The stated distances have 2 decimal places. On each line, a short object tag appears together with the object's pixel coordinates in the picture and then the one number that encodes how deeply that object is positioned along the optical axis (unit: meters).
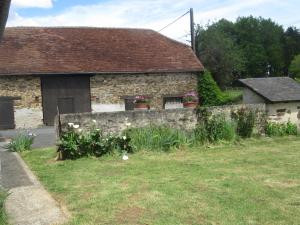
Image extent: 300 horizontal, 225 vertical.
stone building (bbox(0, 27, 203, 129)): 17.12
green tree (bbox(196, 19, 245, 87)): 41.96
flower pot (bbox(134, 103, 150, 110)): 11.37
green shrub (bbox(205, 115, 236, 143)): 10.13
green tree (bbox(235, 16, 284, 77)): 53.58
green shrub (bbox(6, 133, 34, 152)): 10.31
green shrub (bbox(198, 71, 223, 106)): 19.84
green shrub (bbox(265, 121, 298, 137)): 11.06
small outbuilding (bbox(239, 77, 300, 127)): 11.40
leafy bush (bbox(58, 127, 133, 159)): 8.62
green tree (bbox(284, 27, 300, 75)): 53.40
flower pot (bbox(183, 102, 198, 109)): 11.76
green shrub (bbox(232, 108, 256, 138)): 10.52
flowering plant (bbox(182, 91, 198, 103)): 11.93
